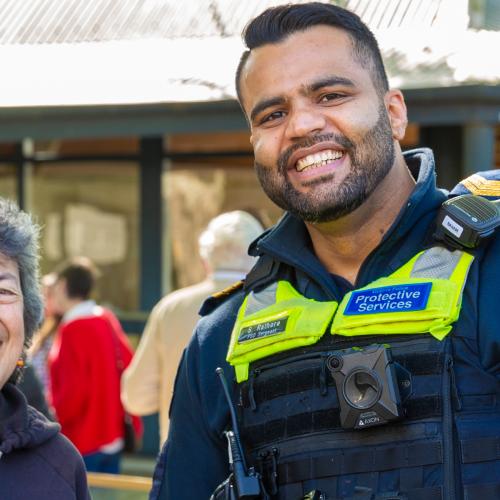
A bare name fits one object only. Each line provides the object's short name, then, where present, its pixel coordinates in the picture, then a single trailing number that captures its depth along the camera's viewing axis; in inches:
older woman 101.1
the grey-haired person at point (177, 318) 198.8
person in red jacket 246.7
